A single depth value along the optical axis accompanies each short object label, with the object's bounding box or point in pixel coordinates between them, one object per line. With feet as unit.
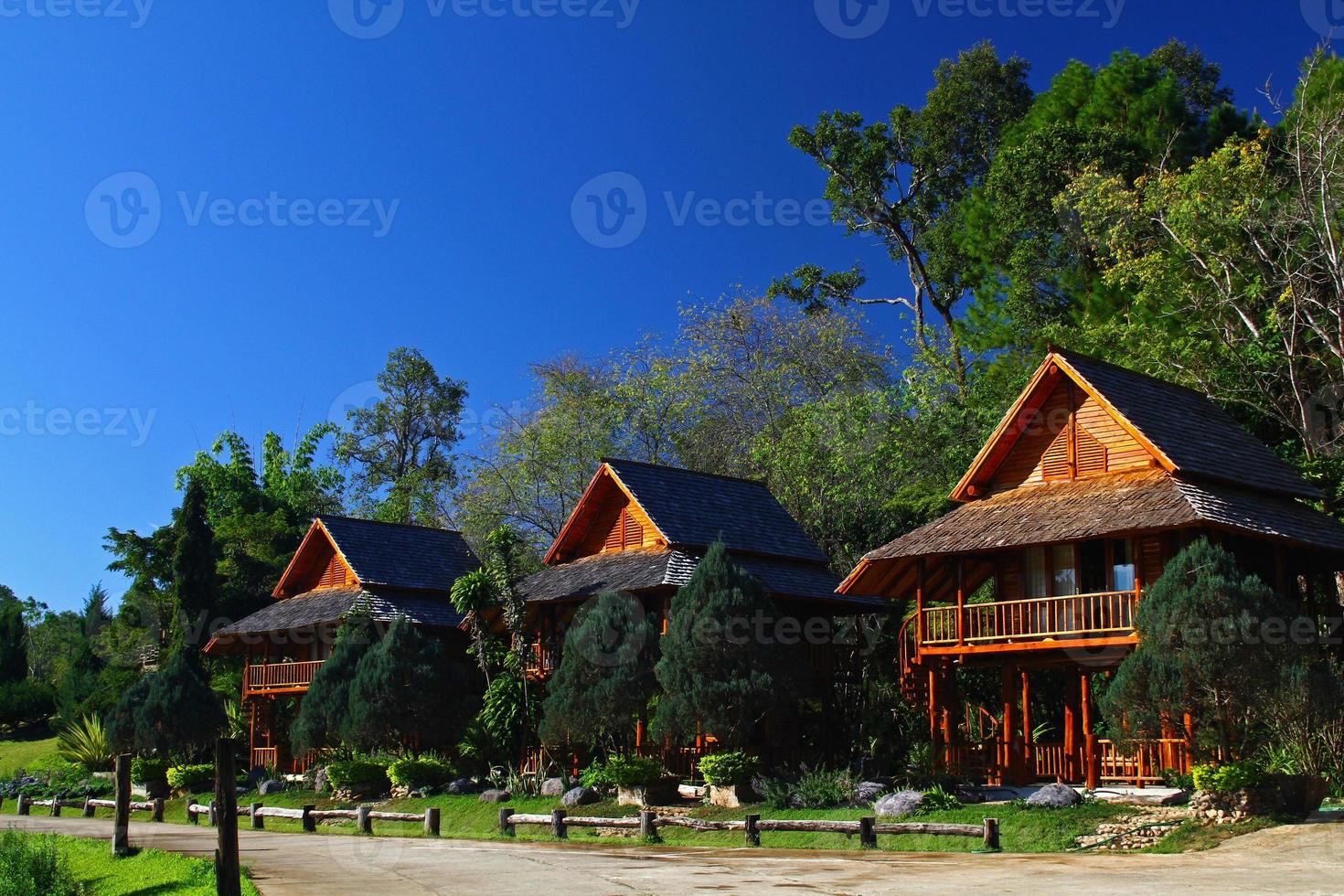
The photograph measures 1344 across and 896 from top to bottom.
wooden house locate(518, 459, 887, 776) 100.48
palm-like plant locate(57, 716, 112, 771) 128.16
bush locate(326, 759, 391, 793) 102.47
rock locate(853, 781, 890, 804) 76.69
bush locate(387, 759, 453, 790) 100.48
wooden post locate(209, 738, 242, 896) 49.44
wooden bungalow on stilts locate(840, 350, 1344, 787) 79.56
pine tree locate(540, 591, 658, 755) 89.86
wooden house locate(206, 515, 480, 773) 125.59
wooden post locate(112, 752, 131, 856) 70.38
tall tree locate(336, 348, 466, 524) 216.33
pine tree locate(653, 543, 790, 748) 83.87
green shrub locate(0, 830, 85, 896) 60.85
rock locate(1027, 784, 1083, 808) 68.85
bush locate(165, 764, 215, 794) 116.37
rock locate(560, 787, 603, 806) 86.99
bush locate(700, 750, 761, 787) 82.23
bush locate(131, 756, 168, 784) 118.83
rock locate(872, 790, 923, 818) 71.56
